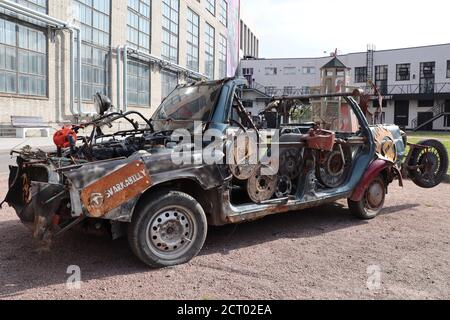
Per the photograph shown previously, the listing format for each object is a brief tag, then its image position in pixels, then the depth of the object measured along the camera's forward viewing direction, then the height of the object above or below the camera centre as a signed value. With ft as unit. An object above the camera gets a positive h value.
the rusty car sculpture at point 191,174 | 13.48 -1.52
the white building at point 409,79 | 167.32 +21.10
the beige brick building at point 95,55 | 73.46 +15.12
